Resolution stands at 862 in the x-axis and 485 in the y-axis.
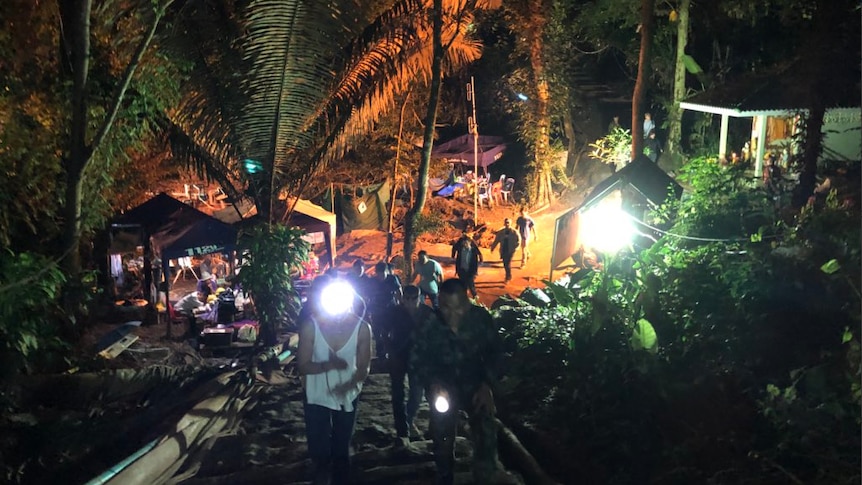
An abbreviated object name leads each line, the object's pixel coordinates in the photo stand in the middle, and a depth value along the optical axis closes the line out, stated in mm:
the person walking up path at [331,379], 4703
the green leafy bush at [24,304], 6297
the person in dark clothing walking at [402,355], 5984
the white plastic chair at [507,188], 26781
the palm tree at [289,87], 8820
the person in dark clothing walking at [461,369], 4660
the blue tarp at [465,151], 24750
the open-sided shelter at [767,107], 13179
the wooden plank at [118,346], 9482
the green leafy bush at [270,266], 9742
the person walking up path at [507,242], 16922
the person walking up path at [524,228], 18578
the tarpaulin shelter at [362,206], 24641
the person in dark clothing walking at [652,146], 23828
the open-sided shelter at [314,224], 15453
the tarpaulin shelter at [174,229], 13539
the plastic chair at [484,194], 26141
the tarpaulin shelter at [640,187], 11102
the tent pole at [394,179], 18445
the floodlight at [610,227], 10702
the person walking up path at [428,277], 11070
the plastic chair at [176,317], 13838
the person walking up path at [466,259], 13577
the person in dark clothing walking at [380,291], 7934
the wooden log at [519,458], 5297
